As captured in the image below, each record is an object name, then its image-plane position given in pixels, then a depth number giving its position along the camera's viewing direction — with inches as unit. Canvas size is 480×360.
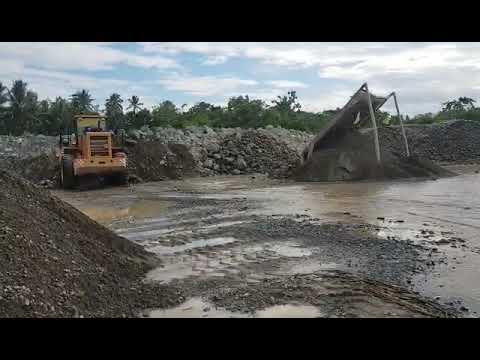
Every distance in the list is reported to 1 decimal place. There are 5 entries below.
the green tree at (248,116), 1353.3
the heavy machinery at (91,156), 550.0
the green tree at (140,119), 1160.9
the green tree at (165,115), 1191.7
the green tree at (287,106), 1673.5
